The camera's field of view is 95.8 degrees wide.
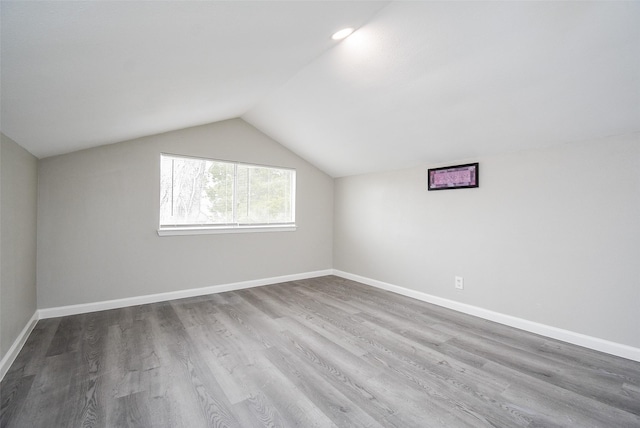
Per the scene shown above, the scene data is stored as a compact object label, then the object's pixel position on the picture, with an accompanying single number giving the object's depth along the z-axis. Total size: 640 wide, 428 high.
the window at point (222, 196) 3.81
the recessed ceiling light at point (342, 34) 2.14
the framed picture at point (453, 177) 3.30
